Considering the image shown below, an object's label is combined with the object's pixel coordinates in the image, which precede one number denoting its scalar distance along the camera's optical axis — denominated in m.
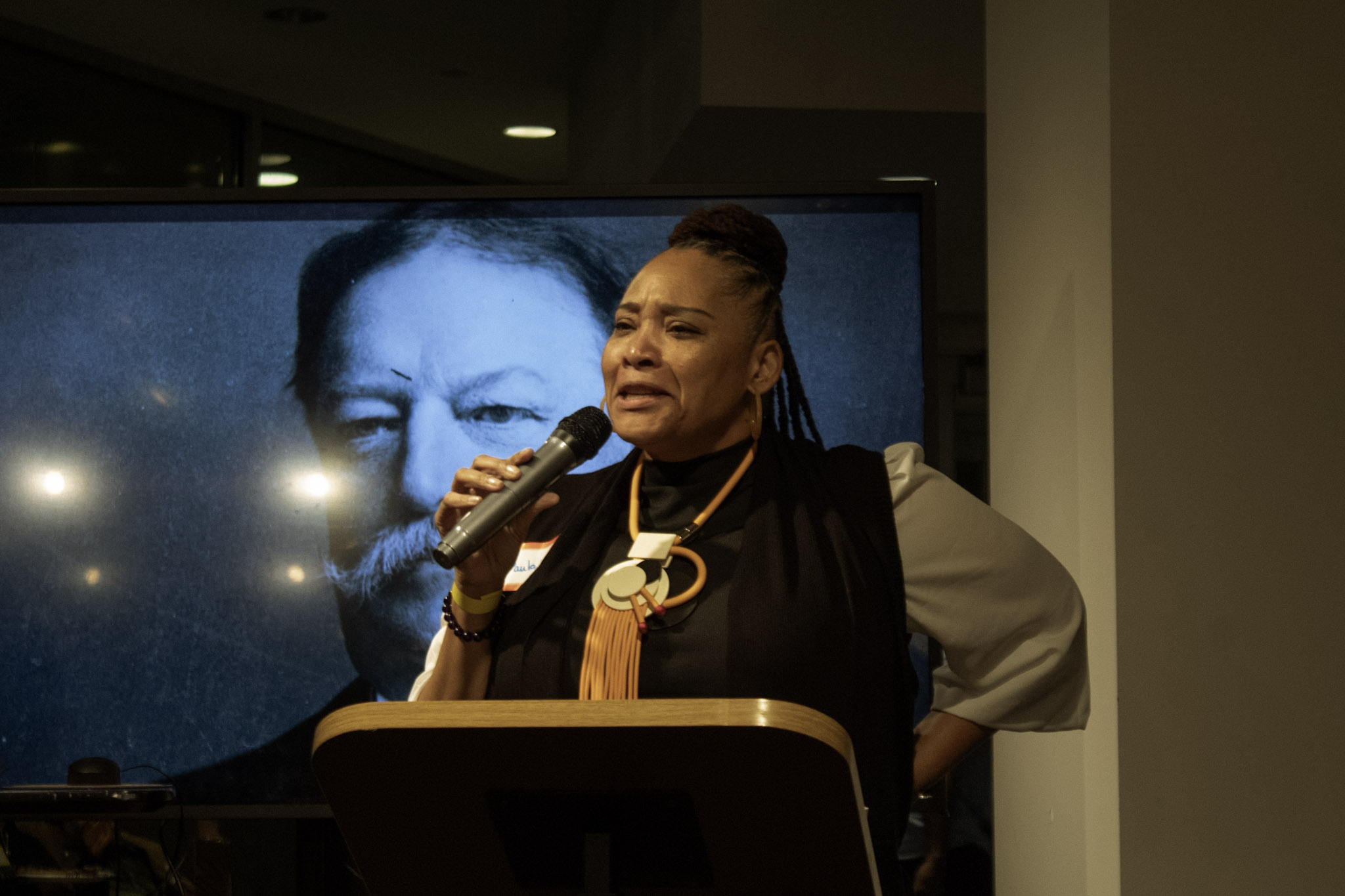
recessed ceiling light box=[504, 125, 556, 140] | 5.42
